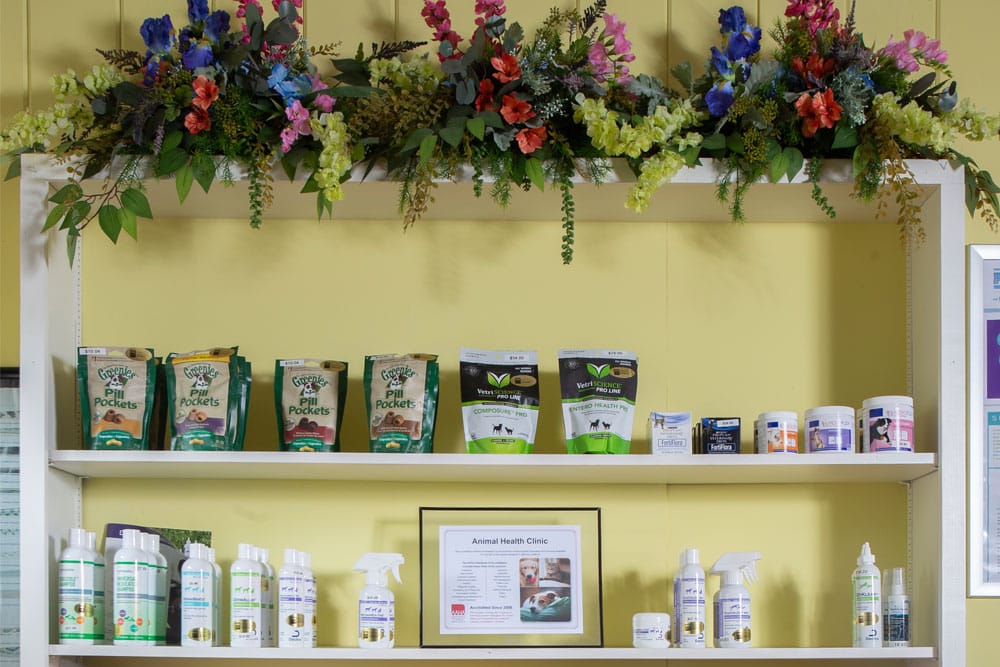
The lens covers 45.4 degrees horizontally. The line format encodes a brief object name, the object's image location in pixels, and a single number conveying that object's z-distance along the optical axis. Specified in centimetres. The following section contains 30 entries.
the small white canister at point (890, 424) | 223
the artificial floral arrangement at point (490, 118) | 218
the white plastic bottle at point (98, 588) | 225
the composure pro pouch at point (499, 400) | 229
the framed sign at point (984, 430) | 245
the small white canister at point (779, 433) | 226
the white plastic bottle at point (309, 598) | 224
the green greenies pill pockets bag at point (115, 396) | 227
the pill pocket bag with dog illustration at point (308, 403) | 229
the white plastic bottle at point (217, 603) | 225
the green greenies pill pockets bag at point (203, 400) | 226
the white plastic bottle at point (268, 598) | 228
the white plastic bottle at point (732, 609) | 222
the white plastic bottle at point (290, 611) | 221
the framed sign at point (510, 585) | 231
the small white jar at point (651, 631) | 222
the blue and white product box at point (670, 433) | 227
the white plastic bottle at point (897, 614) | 225
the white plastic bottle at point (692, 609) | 223
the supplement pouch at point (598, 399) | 229
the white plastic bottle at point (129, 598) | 219
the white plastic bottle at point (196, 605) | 219
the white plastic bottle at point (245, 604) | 219
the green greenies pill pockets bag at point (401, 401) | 228
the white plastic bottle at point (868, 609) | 223
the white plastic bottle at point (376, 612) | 220
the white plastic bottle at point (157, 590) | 223
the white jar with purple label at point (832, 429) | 224
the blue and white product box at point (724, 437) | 228
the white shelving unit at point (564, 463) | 220
